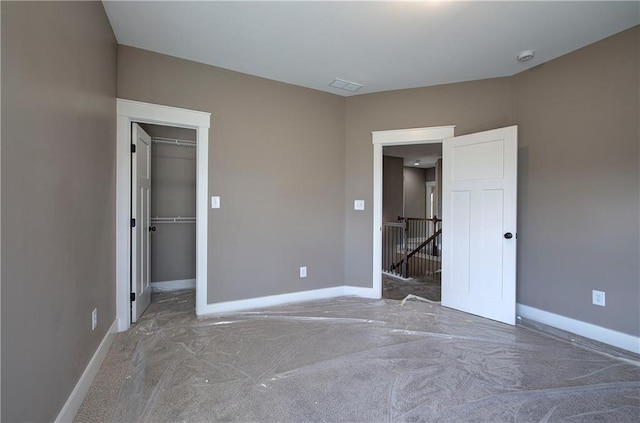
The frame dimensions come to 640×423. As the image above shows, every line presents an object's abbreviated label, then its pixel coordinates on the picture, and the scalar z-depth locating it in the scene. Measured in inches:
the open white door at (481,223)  114.2
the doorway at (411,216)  179.3
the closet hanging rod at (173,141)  151.6
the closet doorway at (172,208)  154.3
